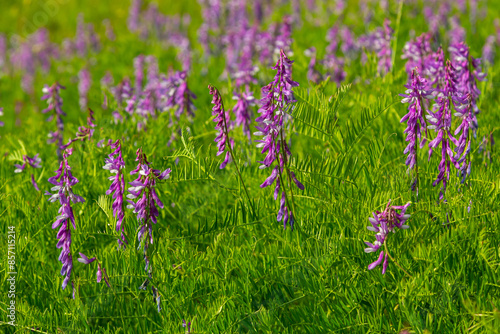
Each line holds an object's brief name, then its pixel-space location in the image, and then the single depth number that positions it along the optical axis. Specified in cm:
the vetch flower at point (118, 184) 502
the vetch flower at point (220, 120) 493
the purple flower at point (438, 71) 647
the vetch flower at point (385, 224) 434
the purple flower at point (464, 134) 514
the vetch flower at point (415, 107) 513
